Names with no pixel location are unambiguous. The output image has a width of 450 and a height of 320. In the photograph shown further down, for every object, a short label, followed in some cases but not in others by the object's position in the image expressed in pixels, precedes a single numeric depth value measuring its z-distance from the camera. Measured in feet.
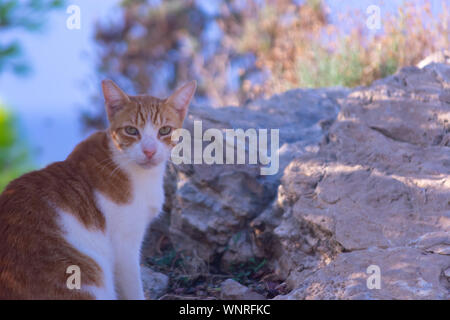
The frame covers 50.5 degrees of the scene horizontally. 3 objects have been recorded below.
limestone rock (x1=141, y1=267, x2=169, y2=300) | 10.78
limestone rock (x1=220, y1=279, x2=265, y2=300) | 9.53
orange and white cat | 7.12
